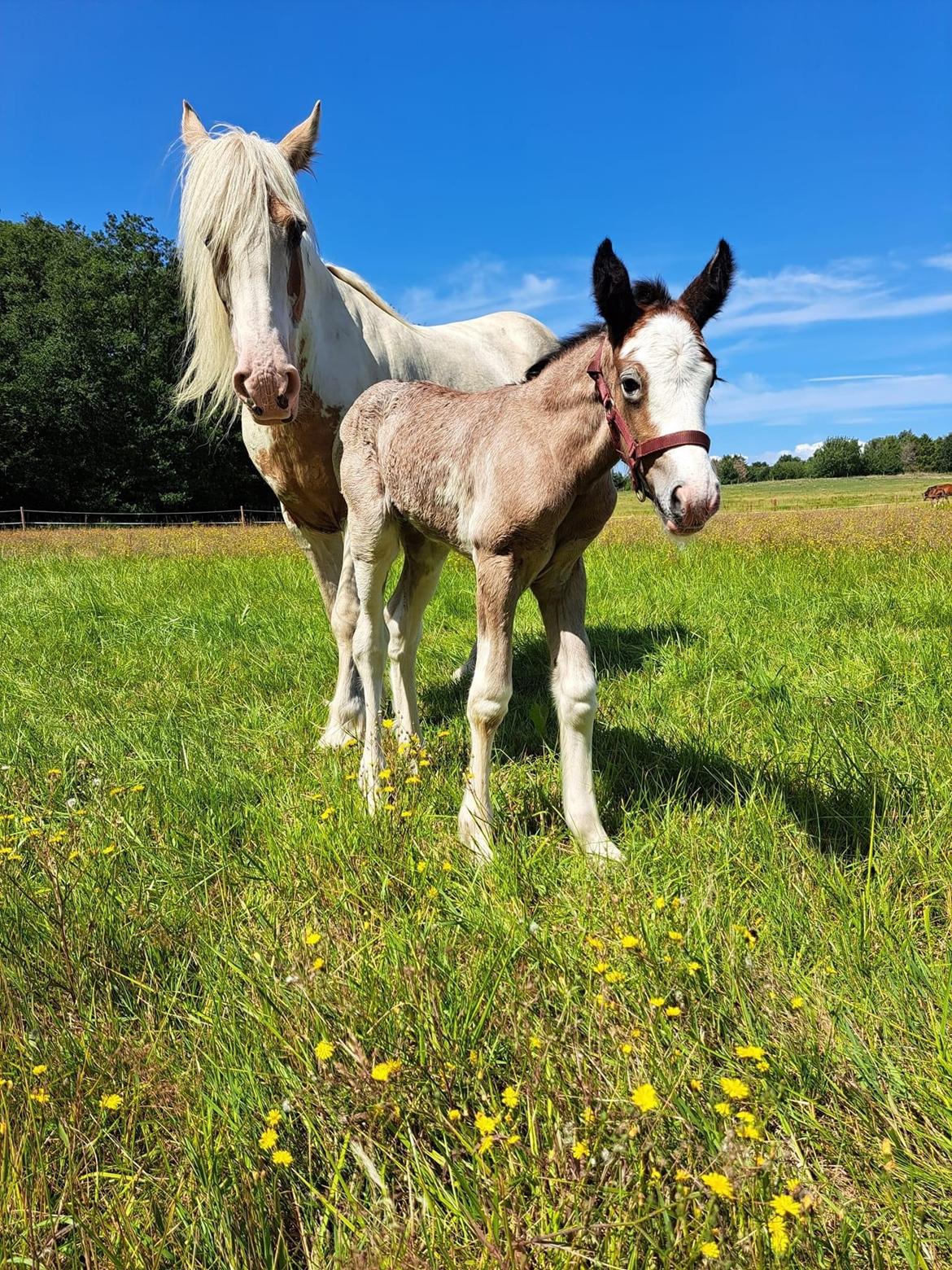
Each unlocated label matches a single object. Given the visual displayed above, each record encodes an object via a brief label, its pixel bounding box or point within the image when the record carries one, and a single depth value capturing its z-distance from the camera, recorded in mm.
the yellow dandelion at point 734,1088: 1201
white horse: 3172
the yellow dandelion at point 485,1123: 1229
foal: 2250
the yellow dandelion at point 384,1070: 1381
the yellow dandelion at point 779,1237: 1083
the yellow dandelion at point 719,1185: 1089
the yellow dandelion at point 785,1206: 1073
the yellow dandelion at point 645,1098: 1177
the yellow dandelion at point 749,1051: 1321
